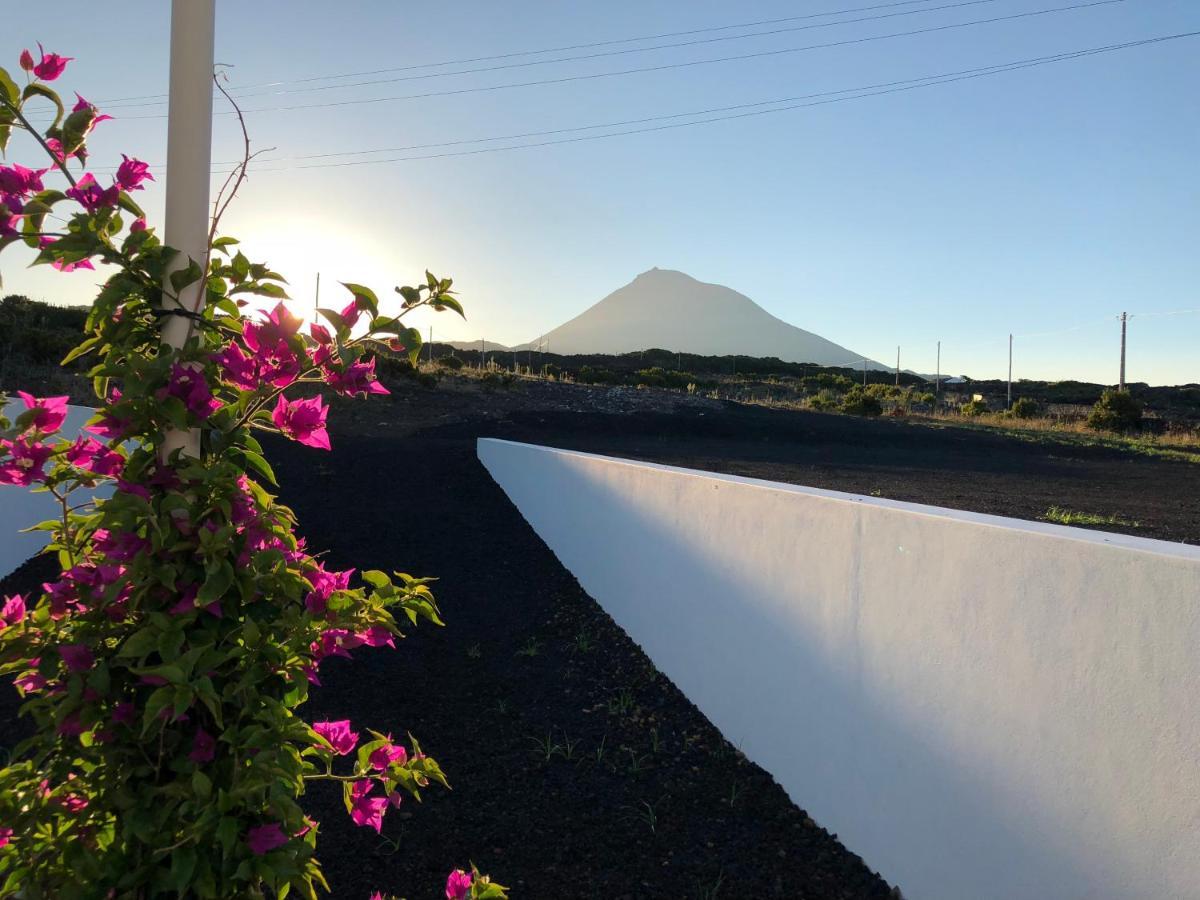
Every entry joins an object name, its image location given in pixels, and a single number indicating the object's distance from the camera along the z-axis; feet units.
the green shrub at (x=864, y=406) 72.28
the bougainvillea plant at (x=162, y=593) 4.31
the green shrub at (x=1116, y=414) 69.36
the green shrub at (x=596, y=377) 98.32
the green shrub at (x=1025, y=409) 82.62
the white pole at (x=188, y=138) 4.87
